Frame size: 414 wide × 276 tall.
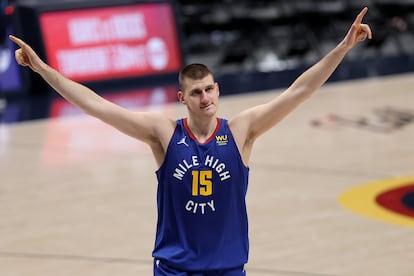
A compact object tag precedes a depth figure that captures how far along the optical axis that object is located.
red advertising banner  29.30
